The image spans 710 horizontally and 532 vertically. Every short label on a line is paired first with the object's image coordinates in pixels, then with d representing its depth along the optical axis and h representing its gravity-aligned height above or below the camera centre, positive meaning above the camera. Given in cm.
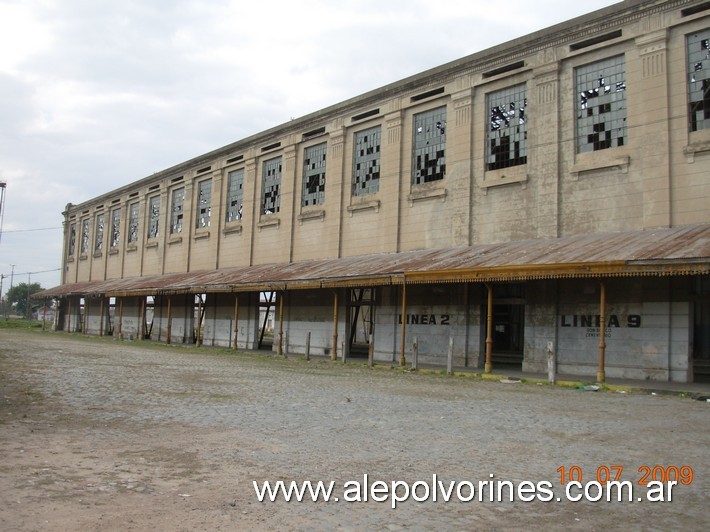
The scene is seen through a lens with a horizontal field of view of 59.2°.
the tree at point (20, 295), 12950 +243
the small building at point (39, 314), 10731 -119
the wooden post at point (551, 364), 1558 -94
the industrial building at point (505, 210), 1683 +401
